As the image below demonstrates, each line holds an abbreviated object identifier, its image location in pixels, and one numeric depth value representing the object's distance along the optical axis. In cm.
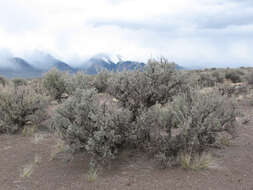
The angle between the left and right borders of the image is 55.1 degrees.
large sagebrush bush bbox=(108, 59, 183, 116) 711
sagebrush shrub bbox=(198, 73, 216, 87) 2387
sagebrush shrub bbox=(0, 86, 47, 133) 902
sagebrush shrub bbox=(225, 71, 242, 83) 3000
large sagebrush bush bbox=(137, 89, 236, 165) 563
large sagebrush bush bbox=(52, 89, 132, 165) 573
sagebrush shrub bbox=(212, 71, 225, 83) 2864
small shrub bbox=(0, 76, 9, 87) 2563
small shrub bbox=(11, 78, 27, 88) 3038
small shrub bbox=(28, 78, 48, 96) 1085
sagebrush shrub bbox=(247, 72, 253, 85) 2113
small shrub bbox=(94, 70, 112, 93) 1806
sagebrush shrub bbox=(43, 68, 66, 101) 1557
